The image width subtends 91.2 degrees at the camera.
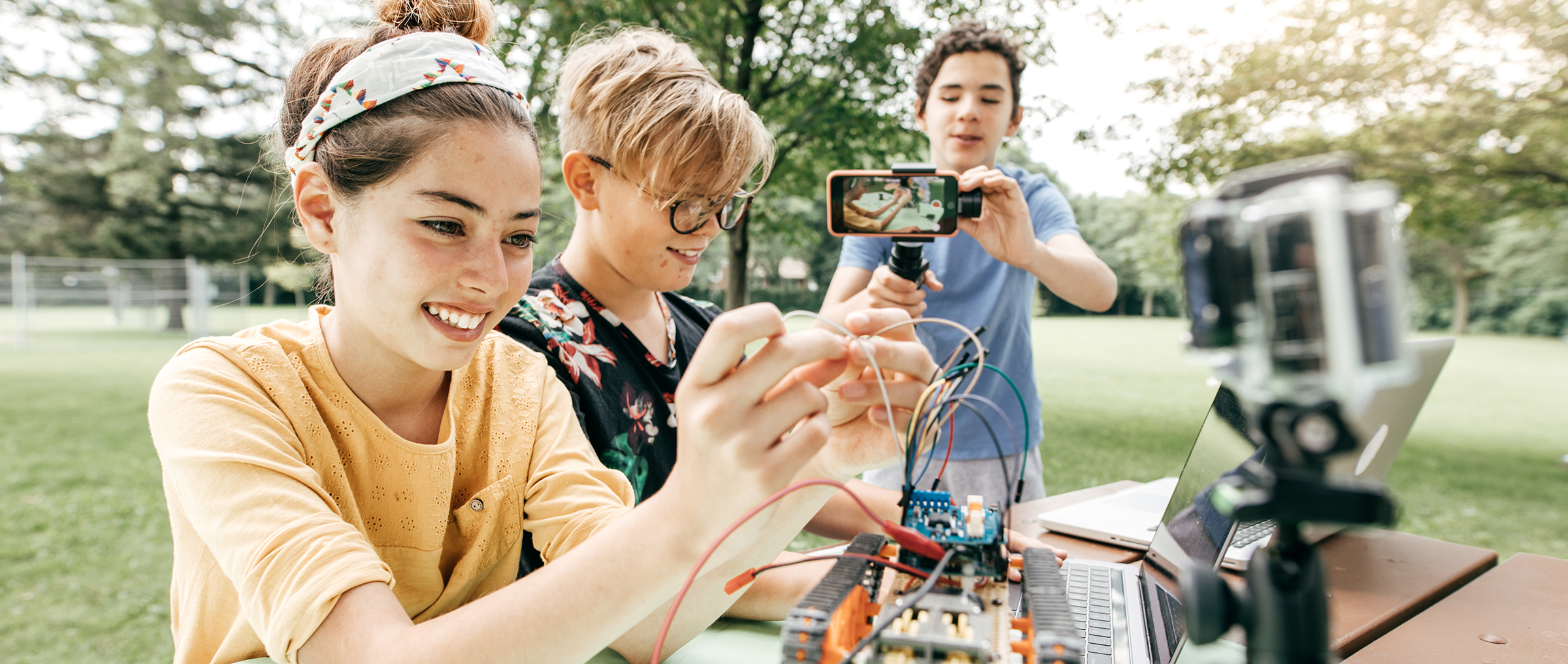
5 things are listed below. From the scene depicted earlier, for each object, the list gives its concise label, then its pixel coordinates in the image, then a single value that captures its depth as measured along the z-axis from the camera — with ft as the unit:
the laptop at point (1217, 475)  4.31
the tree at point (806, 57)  25.62
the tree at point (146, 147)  43.60
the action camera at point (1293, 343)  1.65
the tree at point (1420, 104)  22.56
